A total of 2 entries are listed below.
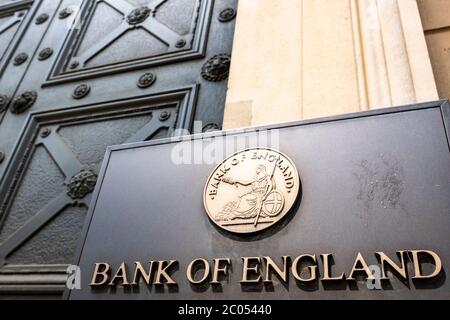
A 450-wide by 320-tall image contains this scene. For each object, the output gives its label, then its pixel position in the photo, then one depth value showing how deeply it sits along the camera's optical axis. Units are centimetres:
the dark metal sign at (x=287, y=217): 103
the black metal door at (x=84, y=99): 233
